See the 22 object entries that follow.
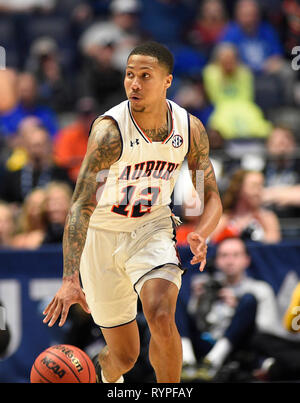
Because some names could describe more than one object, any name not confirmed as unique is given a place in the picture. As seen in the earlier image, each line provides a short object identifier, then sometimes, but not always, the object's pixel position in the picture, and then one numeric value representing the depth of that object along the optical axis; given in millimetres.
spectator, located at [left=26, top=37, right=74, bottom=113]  22031
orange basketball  10750
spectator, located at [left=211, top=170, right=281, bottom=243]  16141
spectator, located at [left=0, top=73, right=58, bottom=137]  21234
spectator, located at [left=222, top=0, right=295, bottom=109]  23281
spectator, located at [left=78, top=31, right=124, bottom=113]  21687
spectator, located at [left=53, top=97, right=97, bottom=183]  19781
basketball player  9625
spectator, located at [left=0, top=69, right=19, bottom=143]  21500
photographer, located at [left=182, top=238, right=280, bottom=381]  14461
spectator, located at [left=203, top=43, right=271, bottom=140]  20625
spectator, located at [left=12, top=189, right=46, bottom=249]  16562
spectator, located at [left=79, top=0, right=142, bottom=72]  22984
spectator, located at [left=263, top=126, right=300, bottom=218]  17125
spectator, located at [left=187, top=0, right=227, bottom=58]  24375
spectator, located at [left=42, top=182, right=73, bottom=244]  16281
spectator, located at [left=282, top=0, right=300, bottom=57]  23167
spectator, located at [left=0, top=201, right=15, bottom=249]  16609
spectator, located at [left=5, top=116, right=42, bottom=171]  18973
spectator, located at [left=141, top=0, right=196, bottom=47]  24875
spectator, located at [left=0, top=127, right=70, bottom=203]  17969
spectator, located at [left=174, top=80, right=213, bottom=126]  20391
